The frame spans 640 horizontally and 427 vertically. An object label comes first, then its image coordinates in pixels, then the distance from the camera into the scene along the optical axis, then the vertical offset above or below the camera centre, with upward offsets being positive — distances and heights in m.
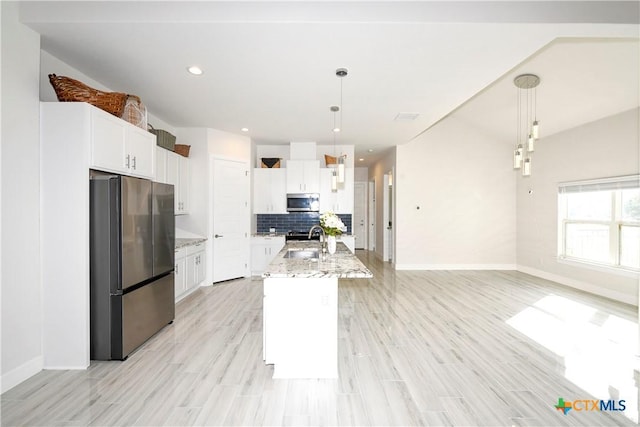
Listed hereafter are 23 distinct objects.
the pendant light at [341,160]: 3.00 +0.61
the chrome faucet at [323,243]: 3.27 -0.38
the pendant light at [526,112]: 3.56 +1.75
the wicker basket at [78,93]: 2.45 +1.04
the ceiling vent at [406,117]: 4.37 +1.49
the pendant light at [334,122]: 3.81 +1.49
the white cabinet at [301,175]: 6.00 +0.76
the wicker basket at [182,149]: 4.82 +1.05
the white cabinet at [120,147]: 2.52 +0.64
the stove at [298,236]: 5.79 -0.50
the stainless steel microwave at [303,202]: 6.07 +0.20
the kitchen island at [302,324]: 2.30 -0.91
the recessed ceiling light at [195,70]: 2.94 +1.48
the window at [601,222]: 4.18 -0.16
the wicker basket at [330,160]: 6.11 +1.10
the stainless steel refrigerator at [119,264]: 2.52 -0.49
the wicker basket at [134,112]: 2.96 +1.05
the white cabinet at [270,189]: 6.08 +0.47
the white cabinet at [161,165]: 4.04 +0.67
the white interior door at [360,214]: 9.55 -0.09
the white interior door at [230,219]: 5.18 -0.15
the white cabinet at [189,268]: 4.06 -0.89
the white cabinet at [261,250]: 5.80 -0.79
